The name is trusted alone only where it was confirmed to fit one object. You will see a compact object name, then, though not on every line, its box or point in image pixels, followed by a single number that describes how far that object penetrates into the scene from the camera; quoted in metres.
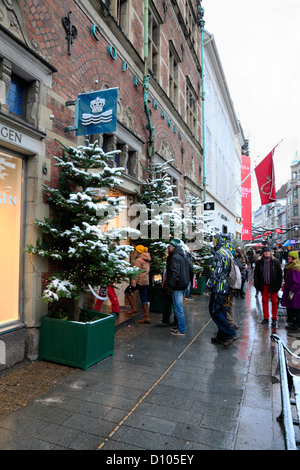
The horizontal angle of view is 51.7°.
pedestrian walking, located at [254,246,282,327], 6.92
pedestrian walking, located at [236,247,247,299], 9.81
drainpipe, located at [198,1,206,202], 17.69
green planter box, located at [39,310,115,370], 4.32
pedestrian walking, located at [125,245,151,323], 7.16
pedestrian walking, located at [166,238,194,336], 6.14
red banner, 38.77
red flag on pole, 14.20
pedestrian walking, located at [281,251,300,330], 6.71
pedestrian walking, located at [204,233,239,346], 5.34
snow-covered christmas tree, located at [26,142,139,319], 4.47
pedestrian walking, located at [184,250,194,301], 9.79
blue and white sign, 5.06
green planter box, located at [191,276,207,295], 12.16
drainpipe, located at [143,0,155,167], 9.17
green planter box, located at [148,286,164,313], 8.46
